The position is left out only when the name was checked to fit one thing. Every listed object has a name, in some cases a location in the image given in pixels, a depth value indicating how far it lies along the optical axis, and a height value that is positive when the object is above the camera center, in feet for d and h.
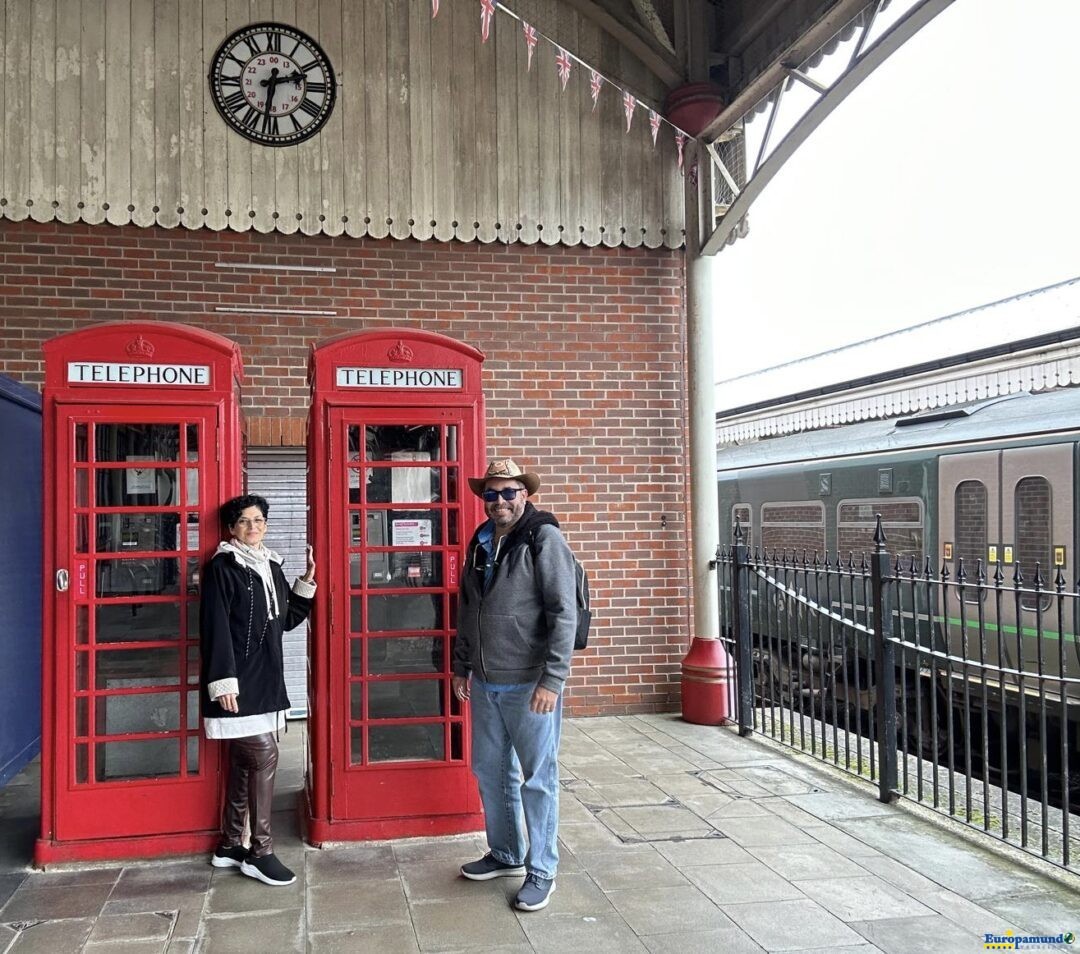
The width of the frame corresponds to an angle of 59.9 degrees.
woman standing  14.25 -2.50
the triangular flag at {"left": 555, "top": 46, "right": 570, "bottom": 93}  23.11 +11.11
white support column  25.26 +2.21
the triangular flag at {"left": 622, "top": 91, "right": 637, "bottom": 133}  24.49 +10.61
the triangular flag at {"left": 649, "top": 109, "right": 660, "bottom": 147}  24.70 +10.25
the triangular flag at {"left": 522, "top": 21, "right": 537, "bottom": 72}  22.78 +11.68
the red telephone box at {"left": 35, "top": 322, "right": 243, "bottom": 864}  14.97 -1.01
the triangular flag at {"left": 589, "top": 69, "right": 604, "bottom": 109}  24.47 +11.33
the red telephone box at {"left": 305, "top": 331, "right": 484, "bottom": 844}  15.80 -1.11
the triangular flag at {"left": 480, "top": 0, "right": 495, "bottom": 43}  21.47 +11.56
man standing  13.34 -2.29
